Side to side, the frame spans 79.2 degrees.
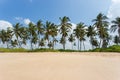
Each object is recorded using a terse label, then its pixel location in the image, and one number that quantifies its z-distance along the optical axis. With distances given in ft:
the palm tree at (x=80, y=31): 70.57
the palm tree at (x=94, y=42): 76.37
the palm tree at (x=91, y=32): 71.35
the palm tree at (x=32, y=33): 73.43
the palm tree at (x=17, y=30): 76.21
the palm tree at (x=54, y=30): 68.22
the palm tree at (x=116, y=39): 87.83
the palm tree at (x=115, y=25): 65.66
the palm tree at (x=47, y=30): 68.48
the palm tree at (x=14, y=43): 87.64
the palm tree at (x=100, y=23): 62.81
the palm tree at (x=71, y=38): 83.07
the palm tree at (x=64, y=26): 66.36
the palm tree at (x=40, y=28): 71.61
